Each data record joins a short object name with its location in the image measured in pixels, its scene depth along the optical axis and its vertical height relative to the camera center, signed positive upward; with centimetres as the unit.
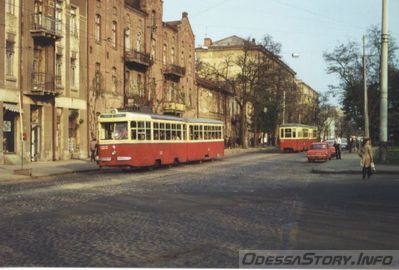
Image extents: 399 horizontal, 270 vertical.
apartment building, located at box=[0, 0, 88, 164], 3356 +344
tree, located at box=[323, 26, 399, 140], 6044 +678
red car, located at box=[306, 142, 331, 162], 3947 -132
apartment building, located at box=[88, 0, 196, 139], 4419 +679
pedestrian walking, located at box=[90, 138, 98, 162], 3647 -96
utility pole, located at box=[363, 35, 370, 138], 4661 +227
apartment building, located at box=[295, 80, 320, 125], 10431 +406
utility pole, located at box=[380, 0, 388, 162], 3067 +321
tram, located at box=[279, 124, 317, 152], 6000 -32
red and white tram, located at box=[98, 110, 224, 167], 2766 -29
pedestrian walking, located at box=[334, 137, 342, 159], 4263 -127
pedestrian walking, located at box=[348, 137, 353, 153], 5898 -104
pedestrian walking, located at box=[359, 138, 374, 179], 2311 -98
